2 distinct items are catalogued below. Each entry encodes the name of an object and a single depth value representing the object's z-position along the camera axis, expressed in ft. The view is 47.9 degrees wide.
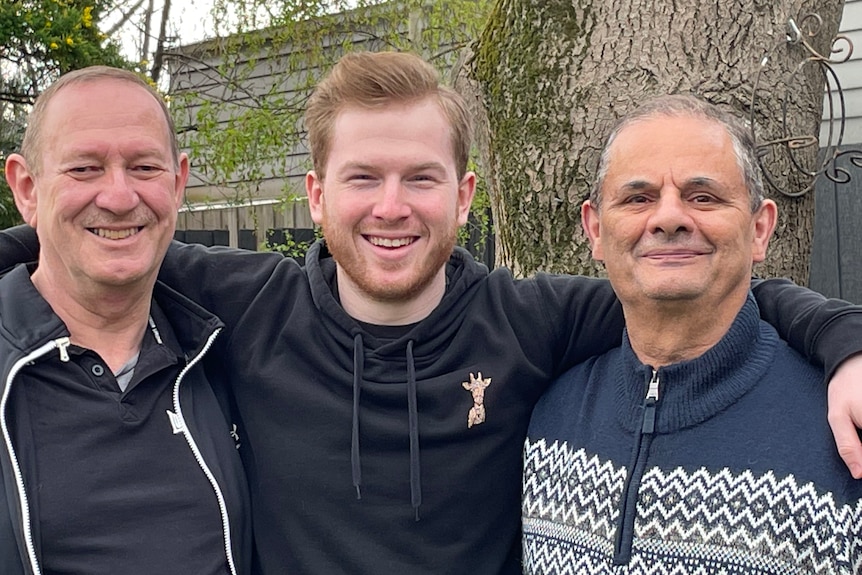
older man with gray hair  6.25
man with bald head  7.06
